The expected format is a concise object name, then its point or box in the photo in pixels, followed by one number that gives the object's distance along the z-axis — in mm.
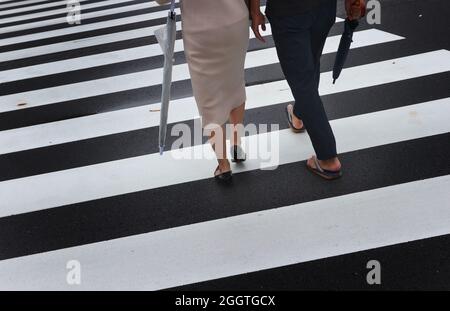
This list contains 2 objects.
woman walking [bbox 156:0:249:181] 2871
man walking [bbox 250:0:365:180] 2938
